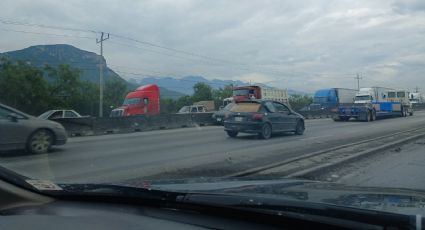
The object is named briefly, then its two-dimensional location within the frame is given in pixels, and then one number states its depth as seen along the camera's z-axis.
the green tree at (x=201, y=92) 73.28
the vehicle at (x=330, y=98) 50.72
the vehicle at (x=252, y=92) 43.37
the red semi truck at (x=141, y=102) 37.28
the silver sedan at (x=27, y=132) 11.49
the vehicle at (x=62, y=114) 21.24
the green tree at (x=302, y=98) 89.88
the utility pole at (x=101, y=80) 43.19
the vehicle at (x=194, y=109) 39.28
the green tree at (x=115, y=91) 53.44
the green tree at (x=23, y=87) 22.56
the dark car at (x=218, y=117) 29.70
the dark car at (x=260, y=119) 18.50
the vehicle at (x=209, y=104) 52.70
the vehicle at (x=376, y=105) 35.50
